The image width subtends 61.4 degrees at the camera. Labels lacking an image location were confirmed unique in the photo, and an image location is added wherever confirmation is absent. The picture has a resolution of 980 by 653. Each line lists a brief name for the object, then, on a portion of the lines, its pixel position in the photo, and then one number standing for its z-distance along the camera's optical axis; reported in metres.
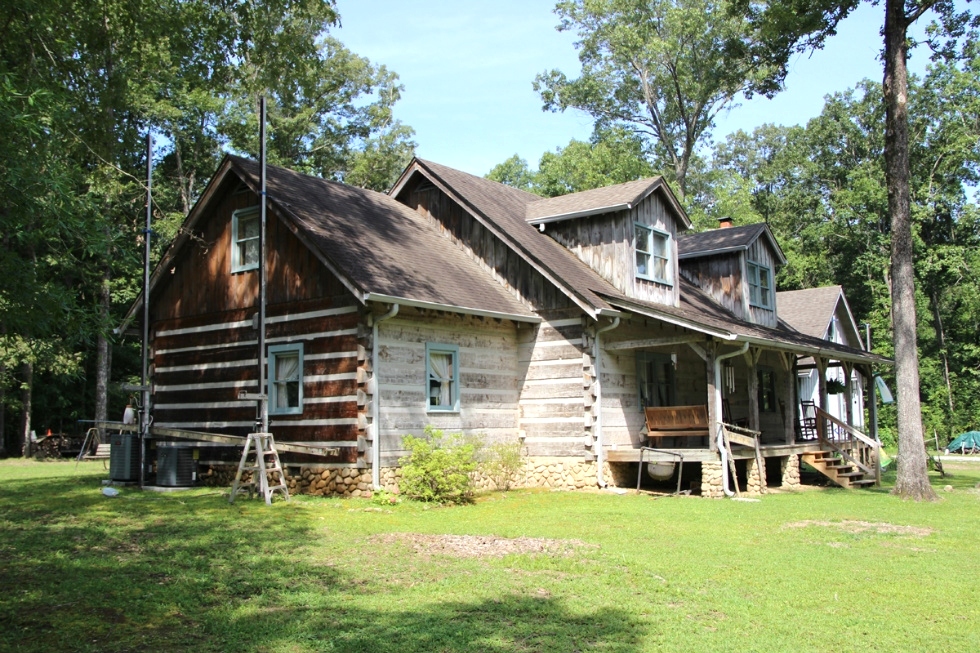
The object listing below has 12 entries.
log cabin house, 16.16
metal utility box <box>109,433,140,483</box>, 16.97
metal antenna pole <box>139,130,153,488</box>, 16.53
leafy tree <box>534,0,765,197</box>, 40.66
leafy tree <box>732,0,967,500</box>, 17.22
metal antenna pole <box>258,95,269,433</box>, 14.35
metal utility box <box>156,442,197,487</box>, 16.58
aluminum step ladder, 13.93
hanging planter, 28.47
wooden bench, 17.78
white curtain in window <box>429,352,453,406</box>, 17.34
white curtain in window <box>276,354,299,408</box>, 17.05
